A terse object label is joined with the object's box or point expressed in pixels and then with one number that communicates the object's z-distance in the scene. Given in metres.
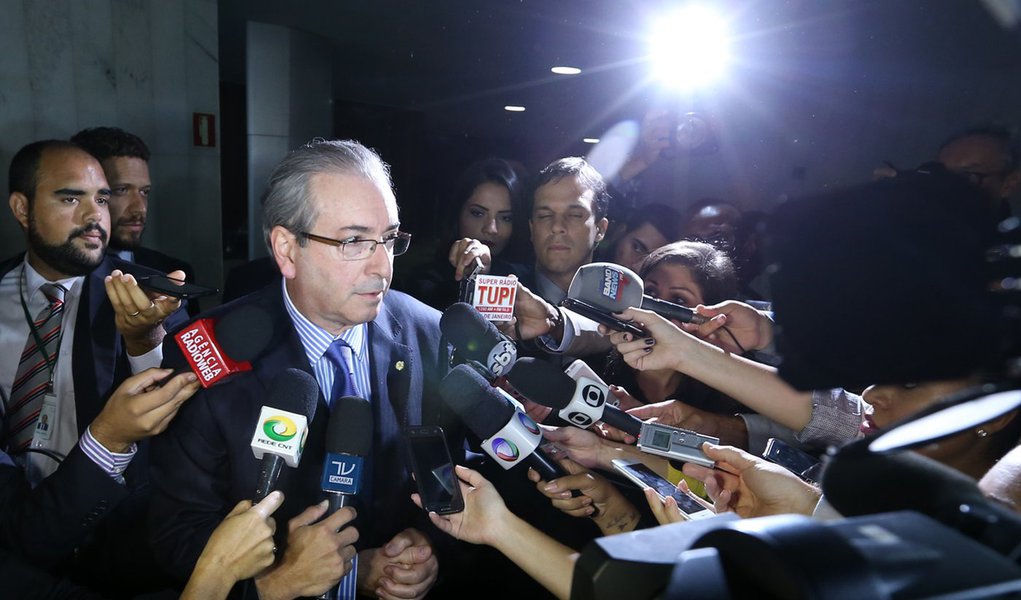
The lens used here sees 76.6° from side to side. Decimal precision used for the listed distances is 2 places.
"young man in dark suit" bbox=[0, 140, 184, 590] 1.76
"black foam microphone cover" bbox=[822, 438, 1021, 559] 0.48
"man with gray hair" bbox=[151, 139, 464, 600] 1.34
